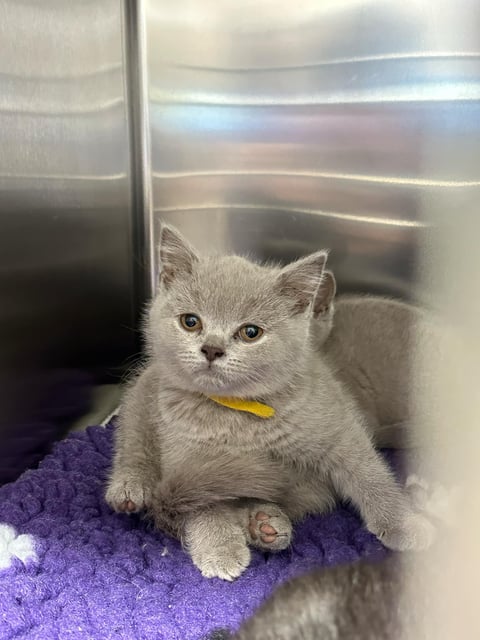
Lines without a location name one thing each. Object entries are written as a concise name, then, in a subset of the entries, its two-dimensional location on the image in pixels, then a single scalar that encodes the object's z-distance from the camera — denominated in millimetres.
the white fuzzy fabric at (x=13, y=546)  239
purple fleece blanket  208
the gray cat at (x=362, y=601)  108
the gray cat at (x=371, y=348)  317
